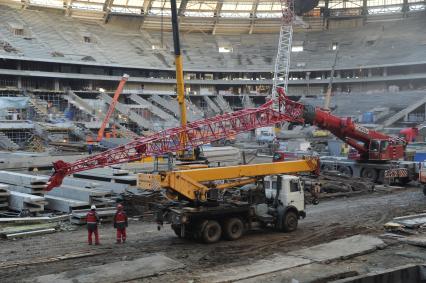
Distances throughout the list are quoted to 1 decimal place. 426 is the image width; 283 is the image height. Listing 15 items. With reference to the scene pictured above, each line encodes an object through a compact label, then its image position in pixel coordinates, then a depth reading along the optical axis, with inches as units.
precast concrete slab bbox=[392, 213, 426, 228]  663.8
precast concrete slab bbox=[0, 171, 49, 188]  773.3
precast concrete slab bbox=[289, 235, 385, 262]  524.7
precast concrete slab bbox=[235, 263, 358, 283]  446.3
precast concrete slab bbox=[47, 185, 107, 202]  757.3
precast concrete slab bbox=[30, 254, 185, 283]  445.4
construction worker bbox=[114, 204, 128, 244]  589.3
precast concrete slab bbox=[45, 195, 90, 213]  733.9
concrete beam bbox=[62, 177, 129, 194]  834.9
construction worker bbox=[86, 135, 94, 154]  1518.7
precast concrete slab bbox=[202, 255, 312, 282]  453.4
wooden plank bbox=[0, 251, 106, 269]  498.5
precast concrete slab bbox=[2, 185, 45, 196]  772.4
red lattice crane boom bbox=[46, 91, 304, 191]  927.7
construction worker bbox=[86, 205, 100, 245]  572.1
